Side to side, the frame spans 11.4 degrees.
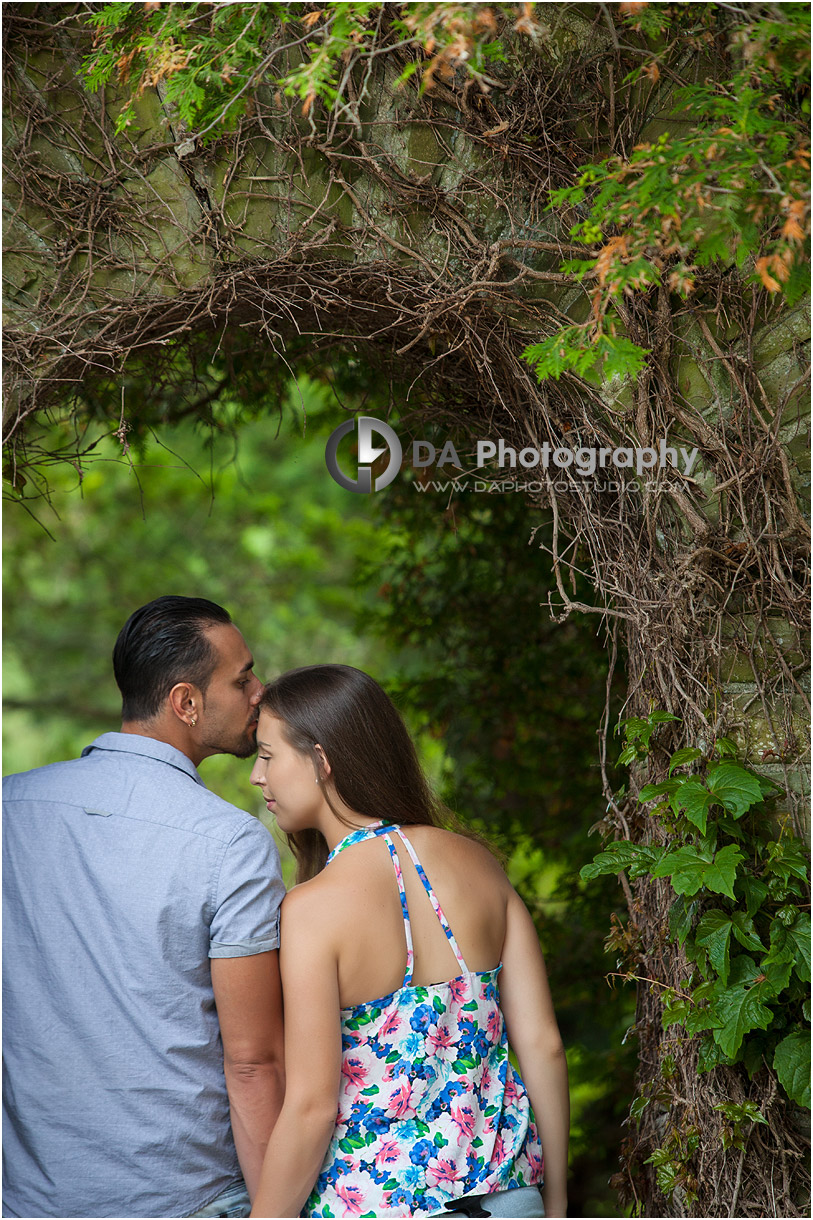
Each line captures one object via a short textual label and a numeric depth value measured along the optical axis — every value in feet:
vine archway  18.12
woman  17.33
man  17.51
